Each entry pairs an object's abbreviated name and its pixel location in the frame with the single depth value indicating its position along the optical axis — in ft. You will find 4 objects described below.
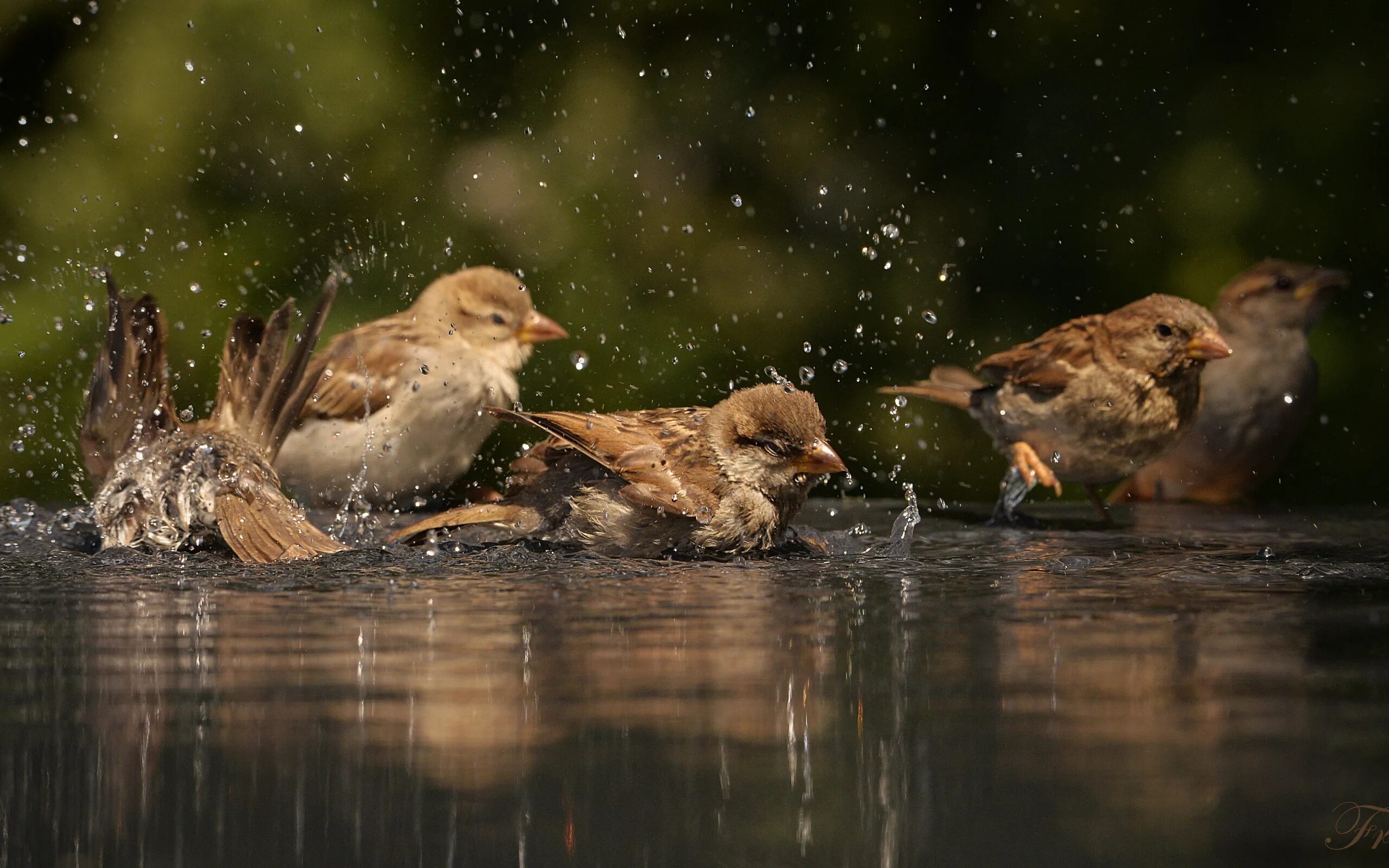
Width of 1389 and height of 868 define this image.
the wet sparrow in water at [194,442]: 27.27
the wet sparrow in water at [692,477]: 25.95
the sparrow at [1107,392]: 36.27
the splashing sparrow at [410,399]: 37.99
